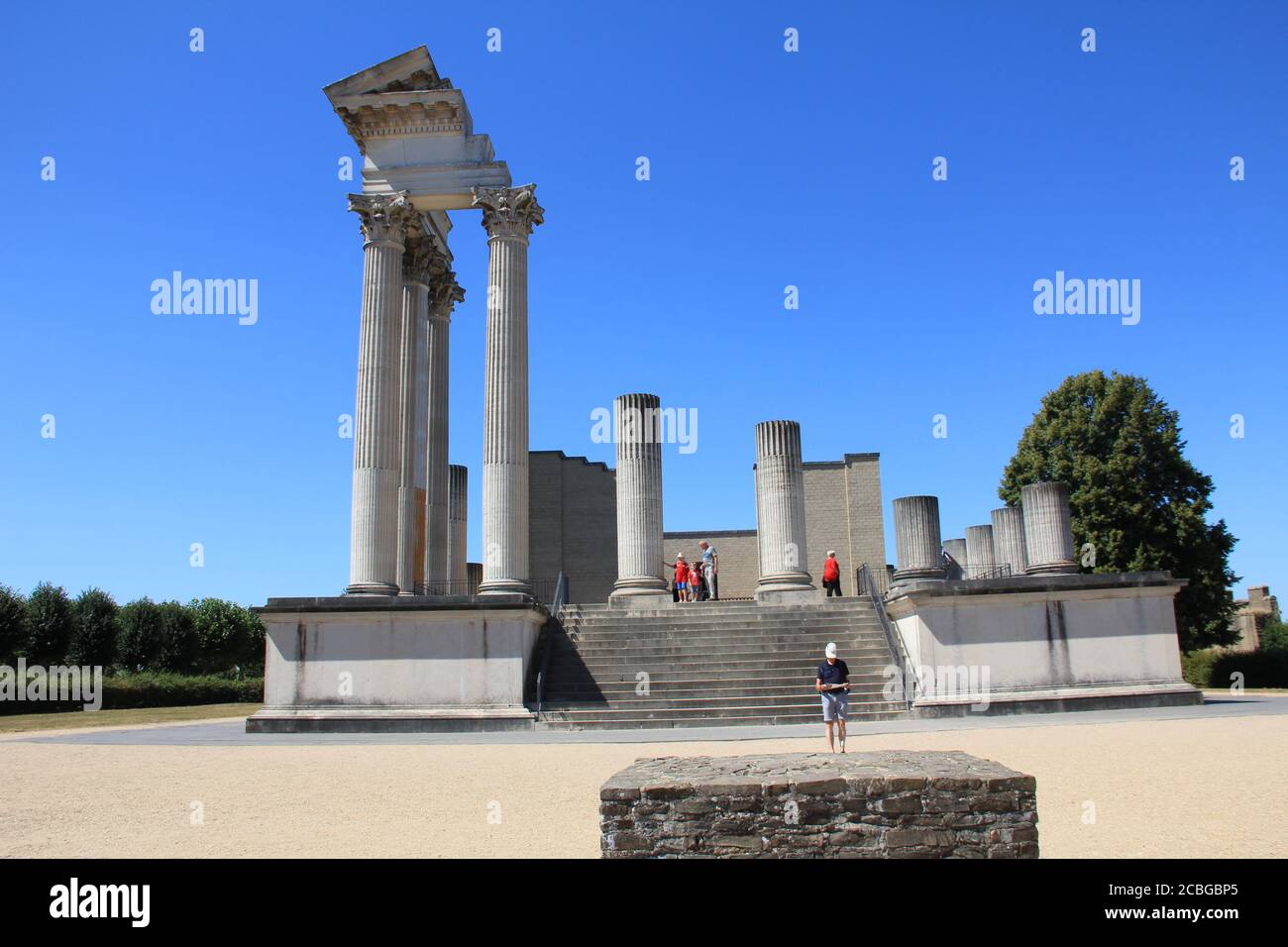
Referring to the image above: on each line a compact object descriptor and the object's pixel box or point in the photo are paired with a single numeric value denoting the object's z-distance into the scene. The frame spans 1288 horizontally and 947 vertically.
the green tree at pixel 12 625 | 44.53
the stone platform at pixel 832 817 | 6.15
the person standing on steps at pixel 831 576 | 27.64
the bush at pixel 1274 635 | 61.88
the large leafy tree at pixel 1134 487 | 40.50
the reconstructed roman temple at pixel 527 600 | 22.05
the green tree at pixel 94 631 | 53.84
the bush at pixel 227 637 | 71.31
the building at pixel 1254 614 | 66.00
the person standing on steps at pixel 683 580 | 29.88
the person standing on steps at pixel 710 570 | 29.15
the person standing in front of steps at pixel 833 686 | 15.09
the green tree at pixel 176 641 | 59.91
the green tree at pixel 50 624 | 49.81
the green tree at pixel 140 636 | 57.53
